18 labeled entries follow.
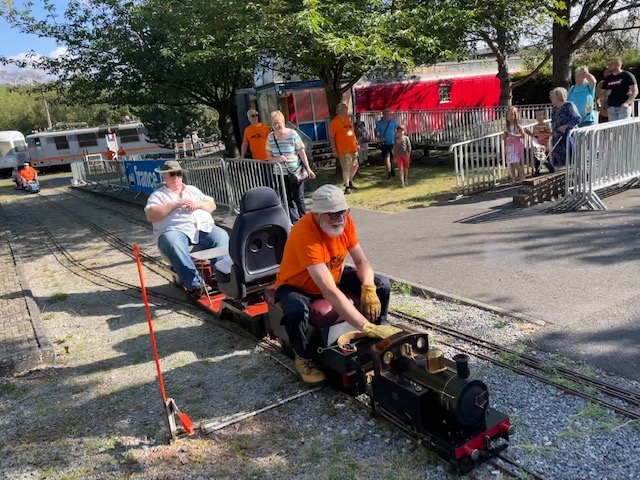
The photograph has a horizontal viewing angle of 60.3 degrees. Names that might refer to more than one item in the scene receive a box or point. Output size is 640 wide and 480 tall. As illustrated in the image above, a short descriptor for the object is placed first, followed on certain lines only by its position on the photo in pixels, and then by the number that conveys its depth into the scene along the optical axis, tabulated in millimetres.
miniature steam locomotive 3055
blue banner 15117
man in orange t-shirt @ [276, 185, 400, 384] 3895
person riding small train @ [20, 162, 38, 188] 26556
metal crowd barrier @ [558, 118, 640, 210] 8430
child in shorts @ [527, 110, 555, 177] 10547
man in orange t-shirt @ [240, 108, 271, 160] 10453
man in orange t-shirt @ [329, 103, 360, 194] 12883
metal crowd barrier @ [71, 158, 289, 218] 9312
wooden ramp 9109
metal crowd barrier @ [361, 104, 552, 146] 17281
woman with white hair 9375
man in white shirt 6305
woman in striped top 8836
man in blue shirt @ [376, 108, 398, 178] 15453
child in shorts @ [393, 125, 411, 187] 13531
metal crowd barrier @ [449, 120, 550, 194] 11180
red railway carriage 23625
